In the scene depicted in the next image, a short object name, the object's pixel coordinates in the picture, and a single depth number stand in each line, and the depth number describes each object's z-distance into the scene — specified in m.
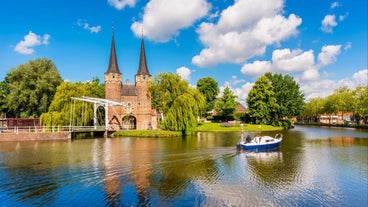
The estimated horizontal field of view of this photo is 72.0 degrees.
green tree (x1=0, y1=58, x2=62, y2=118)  39.25
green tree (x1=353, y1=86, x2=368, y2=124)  52.38
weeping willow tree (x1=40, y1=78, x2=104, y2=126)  33.41
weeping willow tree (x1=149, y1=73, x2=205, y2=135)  34.47
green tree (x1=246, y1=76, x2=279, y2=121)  52.94
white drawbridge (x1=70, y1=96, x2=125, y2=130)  35.78
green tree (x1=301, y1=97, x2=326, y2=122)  80.81
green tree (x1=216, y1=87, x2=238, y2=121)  59.31
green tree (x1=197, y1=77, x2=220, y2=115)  63.06
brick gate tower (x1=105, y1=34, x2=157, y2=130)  43.38
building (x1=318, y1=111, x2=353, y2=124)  109.01
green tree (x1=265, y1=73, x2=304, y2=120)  56.09
